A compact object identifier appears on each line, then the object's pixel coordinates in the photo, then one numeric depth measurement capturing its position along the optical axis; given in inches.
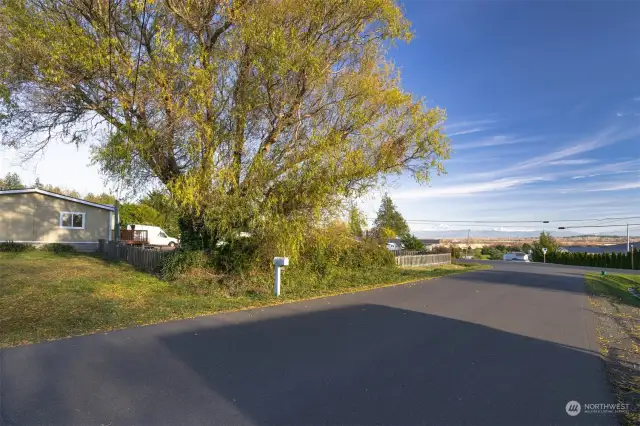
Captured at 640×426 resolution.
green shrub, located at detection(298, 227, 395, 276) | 519.5
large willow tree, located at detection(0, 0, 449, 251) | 391.2
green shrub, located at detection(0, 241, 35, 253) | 767.7
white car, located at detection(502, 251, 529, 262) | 1936.1
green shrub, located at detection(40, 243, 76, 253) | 834.8
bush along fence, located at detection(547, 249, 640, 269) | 1578.5
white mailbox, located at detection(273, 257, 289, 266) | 417.4
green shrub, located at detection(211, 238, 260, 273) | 478.0
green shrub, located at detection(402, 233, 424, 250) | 1300.4
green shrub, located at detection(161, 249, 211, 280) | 476.4
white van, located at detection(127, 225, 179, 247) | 1226.7
